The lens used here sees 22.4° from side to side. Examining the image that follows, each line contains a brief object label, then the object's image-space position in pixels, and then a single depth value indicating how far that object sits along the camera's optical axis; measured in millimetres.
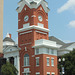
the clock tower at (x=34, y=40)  44969
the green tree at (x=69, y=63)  39000
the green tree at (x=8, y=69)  40678
